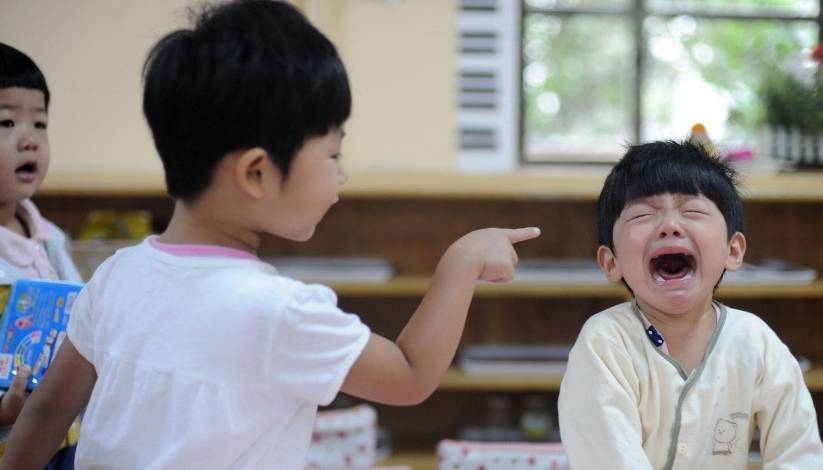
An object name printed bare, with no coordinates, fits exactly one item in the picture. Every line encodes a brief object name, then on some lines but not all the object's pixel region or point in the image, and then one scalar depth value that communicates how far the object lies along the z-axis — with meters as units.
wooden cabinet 6.55
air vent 7.04
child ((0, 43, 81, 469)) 2.84
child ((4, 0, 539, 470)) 1.89
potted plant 6.35
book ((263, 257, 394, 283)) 6.04
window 7.90
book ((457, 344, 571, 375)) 6.10
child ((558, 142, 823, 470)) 2.51
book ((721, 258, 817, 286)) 5.90
